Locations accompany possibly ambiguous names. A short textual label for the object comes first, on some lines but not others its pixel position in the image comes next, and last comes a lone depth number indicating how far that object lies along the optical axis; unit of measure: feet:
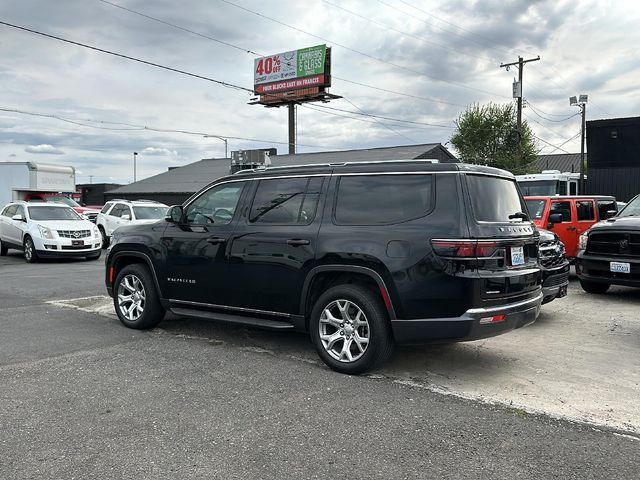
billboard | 139.64
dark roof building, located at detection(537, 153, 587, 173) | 204.23
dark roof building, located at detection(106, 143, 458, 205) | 104.83
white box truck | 77.61
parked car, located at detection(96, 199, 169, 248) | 60.54
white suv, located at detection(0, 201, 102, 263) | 49.65
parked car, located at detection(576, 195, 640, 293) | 28.76
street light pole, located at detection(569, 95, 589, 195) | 135.54
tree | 120.16
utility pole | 109.29
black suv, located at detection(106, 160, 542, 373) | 15.11
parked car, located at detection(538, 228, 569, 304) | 23.02
